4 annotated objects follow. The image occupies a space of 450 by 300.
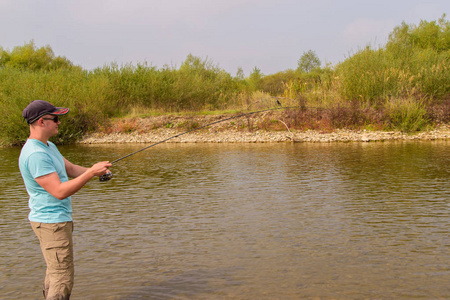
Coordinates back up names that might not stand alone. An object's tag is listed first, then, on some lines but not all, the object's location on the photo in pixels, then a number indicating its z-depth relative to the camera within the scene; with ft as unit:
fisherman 11.26
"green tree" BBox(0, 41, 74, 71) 125.18
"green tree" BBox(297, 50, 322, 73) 171.42
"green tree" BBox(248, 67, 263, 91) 128.88
